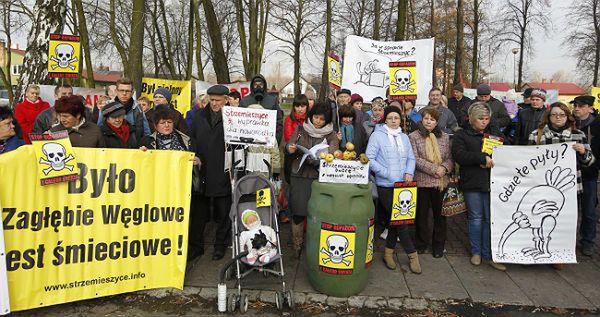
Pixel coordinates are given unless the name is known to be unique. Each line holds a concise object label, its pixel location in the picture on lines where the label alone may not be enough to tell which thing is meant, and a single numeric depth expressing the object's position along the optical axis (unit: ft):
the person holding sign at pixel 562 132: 16.21
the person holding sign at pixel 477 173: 16.29
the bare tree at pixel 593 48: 87.45
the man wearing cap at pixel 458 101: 27.07
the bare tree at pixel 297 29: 90.33
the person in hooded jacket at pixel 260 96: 21.53
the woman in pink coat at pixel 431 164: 16.69
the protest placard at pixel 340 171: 14.25
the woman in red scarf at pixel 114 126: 14.64
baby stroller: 13.74
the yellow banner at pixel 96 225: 12.10
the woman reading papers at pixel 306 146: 16.06
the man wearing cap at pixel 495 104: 21.88
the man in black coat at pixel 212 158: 16.39
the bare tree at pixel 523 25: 88.80
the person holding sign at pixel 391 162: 15.84
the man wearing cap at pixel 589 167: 17.53
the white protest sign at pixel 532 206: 16.20
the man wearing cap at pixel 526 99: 23.62
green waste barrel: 13.34
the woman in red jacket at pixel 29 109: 23.03
